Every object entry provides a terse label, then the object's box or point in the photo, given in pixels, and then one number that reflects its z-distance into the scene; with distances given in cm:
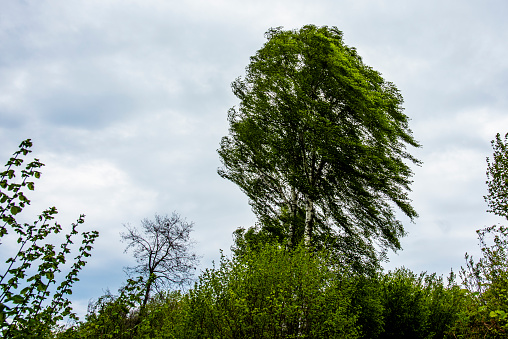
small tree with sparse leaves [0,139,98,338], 449
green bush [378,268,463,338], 1716
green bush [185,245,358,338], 991
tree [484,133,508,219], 2006
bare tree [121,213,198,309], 2270
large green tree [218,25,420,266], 1581
